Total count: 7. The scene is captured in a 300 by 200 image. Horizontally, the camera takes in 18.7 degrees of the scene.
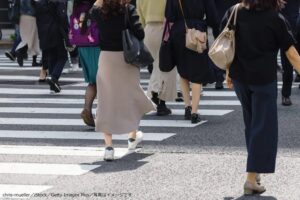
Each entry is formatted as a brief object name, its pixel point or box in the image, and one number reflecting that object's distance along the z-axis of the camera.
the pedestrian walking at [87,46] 10.11
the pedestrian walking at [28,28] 16.66
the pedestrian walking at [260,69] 6.88
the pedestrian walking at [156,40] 11.47
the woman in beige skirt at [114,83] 8.63
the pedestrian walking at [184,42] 10.64
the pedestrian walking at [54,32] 13.91
